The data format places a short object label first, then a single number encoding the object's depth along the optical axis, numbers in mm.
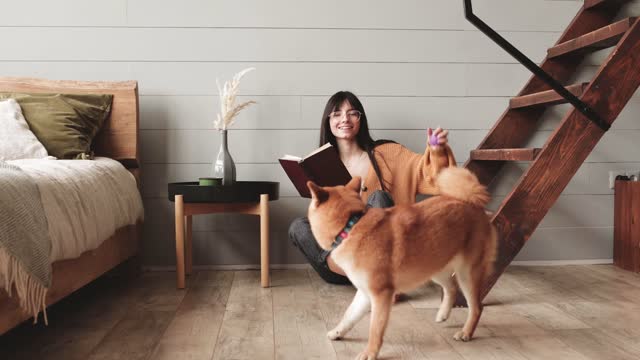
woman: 2287
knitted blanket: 1224
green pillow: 2242
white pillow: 2115
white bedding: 1521
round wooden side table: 2252
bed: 2346
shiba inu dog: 1400
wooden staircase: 1926
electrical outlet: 2818
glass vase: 2410
